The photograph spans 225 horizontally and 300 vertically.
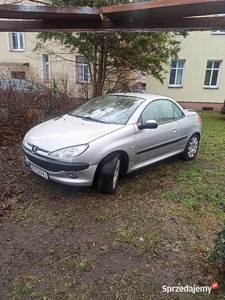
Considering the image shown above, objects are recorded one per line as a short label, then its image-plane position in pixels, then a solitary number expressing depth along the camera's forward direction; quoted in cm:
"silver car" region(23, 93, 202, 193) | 335
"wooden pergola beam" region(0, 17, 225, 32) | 263
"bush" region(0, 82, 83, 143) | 628
